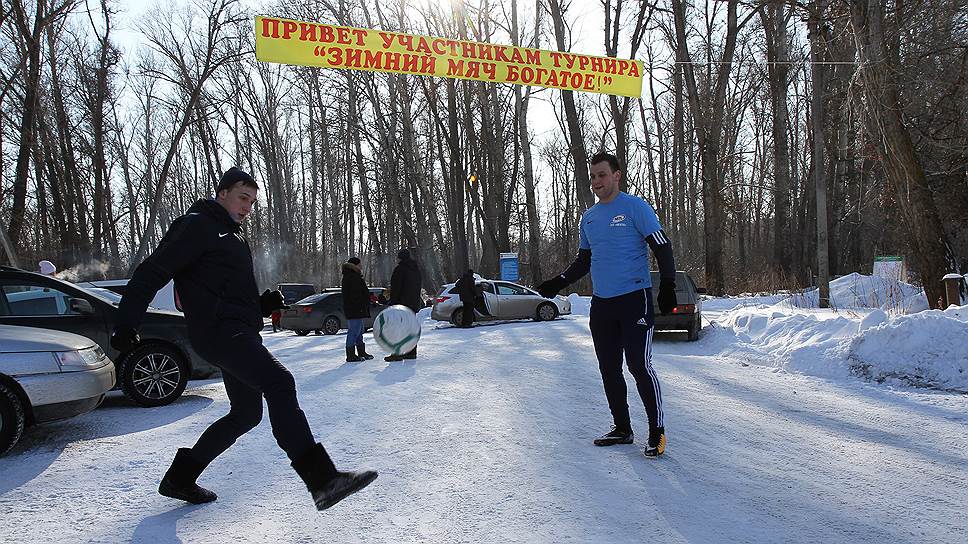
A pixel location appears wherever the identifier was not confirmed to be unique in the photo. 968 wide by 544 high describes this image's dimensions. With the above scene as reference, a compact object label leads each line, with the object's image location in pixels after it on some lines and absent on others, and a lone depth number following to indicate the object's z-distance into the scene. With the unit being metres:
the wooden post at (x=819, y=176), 15.36
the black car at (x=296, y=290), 28.27
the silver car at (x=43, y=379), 5.12
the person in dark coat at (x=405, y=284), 11.18
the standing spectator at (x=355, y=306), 10.96
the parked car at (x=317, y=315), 19.98
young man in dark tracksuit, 3.48
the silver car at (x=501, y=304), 19.95
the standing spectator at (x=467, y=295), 18.83
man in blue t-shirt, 4.66
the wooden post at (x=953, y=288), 10.52
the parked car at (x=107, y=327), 7.04
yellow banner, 11.93
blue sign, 27.00
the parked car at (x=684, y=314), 13.39
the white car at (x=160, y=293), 10.08
